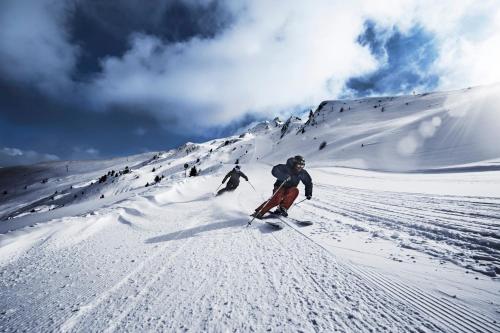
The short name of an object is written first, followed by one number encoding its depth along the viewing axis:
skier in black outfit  13.39
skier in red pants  7.04
